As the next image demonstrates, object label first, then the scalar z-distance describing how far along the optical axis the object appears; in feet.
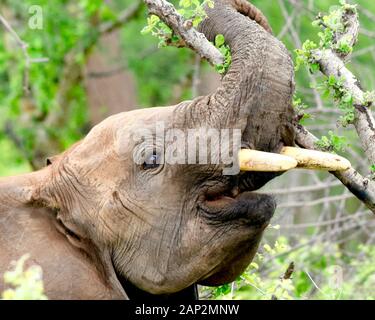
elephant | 21.74
